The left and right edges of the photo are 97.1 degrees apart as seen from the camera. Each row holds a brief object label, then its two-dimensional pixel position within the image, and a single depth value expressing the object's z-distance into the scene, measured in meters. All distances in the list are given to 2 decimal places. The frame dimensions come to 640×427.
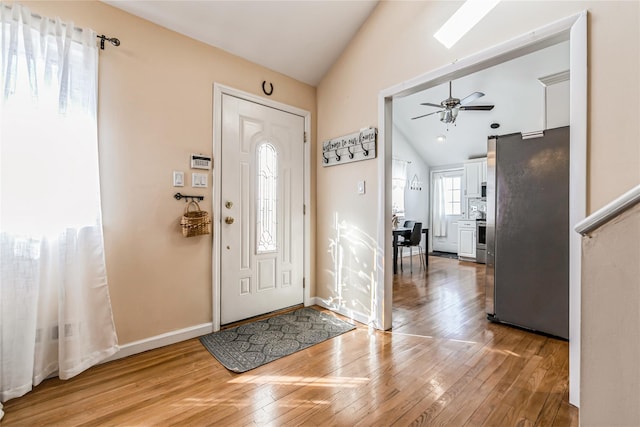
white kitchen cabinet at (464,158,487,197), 6.34
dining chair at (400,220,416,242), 6.17
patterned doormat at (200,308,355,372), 2.12
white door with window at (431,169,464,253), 7.08
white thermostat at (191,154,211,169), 2.44
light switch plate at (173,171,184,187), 2.35
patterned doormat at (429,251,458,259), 6.85
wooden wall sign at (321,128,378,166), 2.68
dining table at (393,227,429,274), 4.86
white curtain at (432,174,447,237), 7.29
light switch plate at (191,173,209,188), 2.45
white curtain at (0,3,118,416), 1.64
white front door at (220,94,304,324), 2.67
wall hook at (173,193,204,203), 2.36
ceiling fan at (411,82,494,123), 3.78
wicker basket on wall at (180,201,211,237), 2.32
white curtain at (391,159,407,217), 6.54
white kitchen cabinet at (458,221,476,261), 6.14
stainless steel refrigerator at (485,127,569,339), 2.42
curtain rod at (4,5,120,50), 2.00
